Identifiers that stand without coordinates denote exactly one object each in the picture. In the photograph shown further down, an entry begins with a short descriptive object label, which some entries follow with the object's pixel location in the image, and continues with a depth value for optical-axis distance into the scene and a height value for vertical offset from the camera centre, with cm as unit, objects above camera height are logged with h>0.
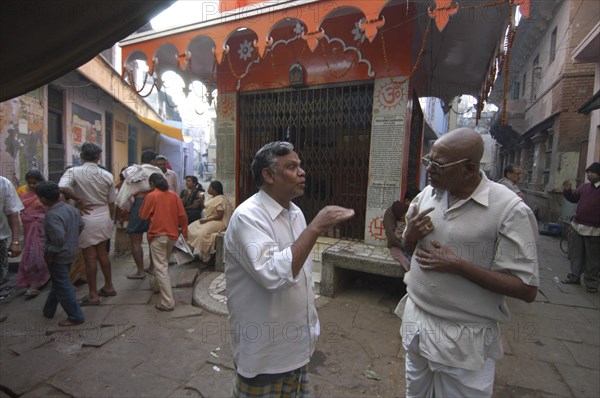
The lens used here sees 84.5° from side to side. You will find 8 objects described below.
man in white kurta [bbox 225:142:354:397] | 148 -53
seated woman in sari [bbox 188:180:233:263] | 551 -99
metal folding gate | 516 +57
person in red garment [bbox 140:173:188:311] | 418 -81
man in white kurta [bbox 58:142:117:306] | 415 -57
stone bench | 416 -117
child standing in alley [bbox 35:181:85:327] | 348 -91
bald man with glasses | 154 -42
